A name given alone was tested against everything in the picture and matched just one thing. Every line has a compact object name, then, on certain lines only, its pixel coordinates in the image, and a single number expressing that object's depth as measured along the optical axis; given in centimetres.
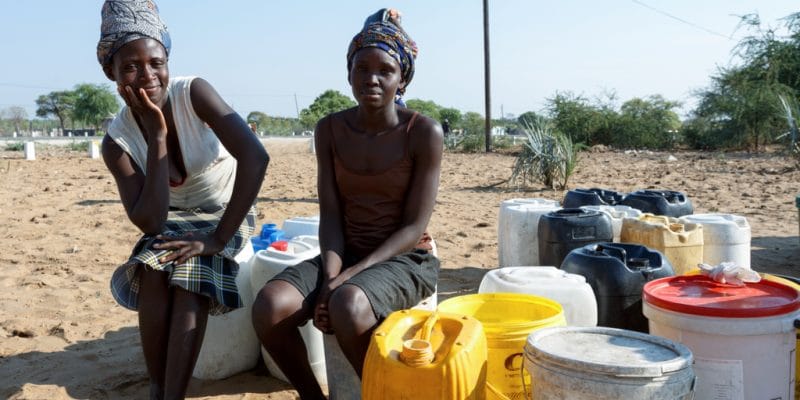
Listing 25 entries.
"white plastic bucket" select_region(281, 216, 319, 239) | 325
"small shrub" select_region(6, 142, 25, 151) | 2072
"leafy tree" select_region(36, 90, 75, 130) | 6303
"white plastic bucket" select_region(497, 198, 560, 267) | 389
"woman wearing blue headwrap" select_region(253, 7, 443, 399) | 207
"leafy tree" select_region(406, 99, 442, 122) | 5006
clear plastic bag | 200
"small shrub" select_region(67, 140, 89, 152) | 2144
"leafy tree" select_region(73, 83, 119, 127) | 5434
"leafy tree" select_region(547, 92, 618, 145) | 2106
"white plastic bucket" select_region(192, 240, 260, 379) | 278
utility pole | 1864
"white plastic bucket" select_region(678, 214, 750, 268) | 315
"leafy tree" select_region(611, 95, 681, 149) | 2011
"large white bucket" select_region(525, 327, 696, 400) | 147
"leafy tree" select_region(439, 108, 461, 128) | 5367
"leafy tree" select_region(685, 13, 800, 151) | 1655
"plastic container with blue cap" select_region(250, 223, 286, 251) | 313
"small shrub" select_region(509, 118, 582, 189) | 892
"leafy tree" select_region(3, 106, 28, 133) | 7106
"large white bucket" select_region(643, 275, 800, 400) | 181
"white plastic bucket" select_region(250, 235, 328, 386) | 259
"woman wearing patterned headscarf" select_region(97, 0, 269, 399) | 215
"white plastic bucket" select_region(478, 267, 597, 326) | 229
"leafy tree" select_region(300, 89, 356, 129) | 4808
